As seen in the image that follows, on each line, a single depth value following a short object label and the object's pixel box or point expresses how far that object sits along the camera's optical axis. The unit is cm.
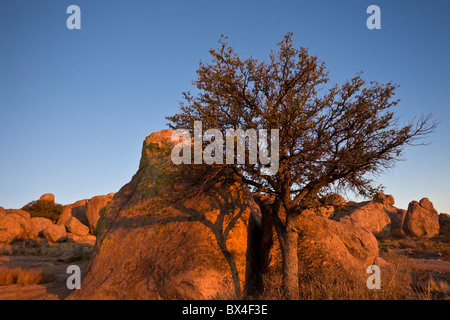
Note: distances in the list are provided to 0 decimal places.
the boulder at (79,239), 3488
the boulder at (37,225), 3546
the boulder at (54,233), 3300
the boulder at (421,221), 4144
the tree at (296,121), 844
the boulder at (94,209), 4488
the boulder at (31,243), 2844
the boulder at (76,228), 4126
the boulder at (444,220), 5172
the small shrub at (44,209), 5559
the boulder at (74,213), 5221
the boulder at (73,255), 1989
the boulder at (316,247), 1029
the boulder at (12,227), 3020
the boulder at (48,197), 6283
